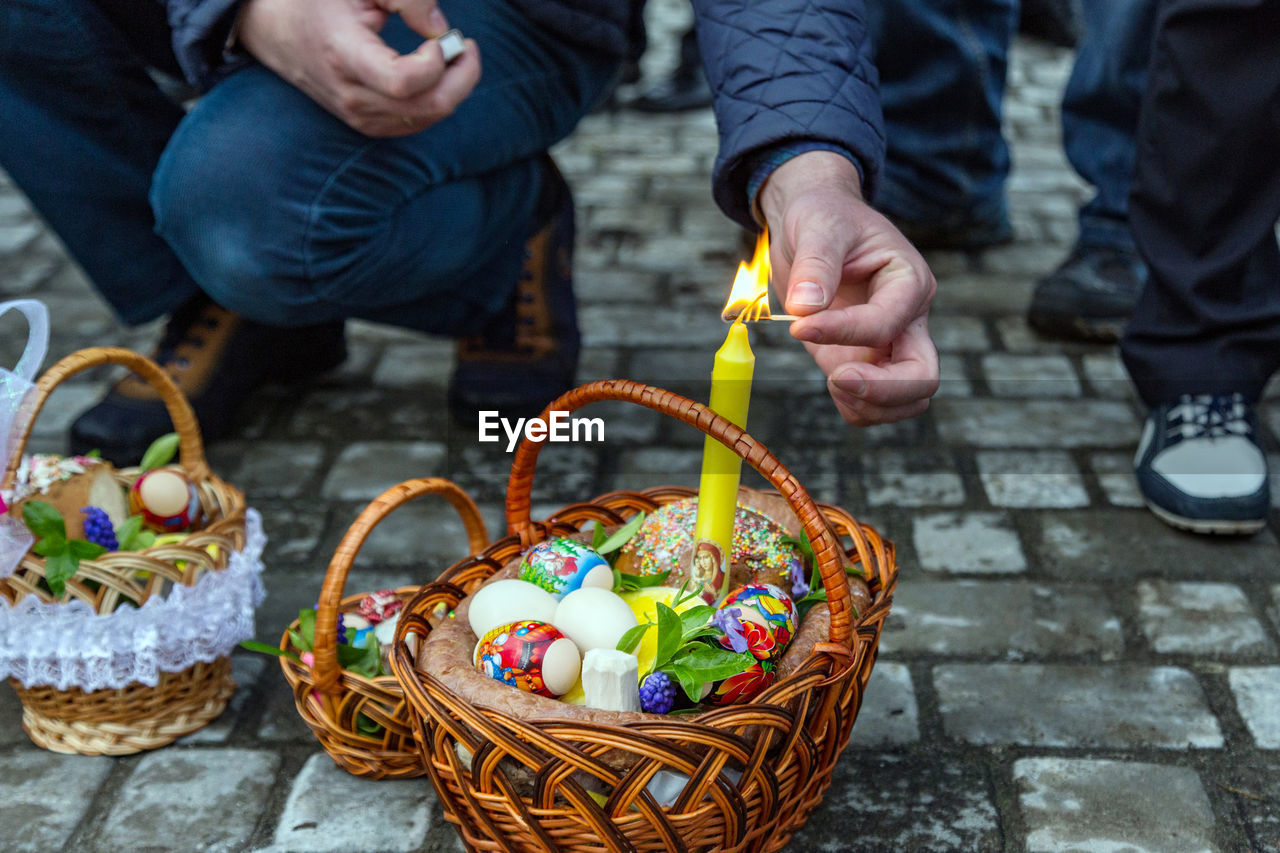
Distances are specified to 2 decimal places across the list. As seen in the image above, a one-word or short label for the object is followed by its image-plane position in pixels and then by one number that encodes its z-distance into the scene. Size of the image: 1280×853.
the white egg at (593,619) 1.21
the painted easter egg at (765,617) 1.18
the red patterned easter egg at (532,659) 1.16
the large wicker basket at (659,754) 1.05
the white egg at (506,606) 1.24
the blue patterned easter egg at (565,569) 1.30
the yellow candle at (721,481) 1.16
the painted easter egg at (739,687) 1.16
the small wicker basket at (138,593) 1.38
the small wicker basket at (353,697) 1.29
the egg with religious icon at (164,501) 1.52
